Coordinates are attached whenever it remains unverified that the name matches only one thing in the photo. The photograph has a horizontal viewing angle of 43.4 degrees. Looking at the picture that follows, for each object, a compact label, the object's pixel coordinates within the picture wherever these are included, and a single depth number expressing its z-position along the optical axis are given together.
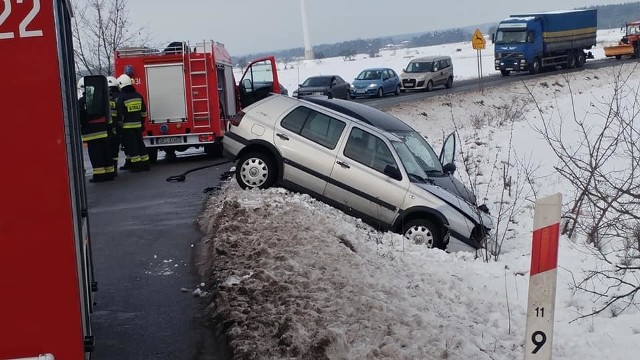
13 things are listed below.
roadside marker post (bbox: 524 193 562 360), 4.15
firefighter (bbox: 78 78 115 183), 14.63
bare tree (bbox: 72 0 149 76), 27.94
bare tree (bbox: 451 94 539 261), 11.66
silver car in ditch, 11.30
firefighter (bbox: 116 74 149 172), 16.95
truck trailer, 48.12
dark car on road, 37.12
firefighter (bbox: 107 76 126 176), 16.80
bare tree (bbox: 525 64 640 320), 7.84
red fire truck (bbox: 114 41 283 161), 19.23
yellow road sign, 33.69
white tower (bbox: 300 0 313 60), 72.78
